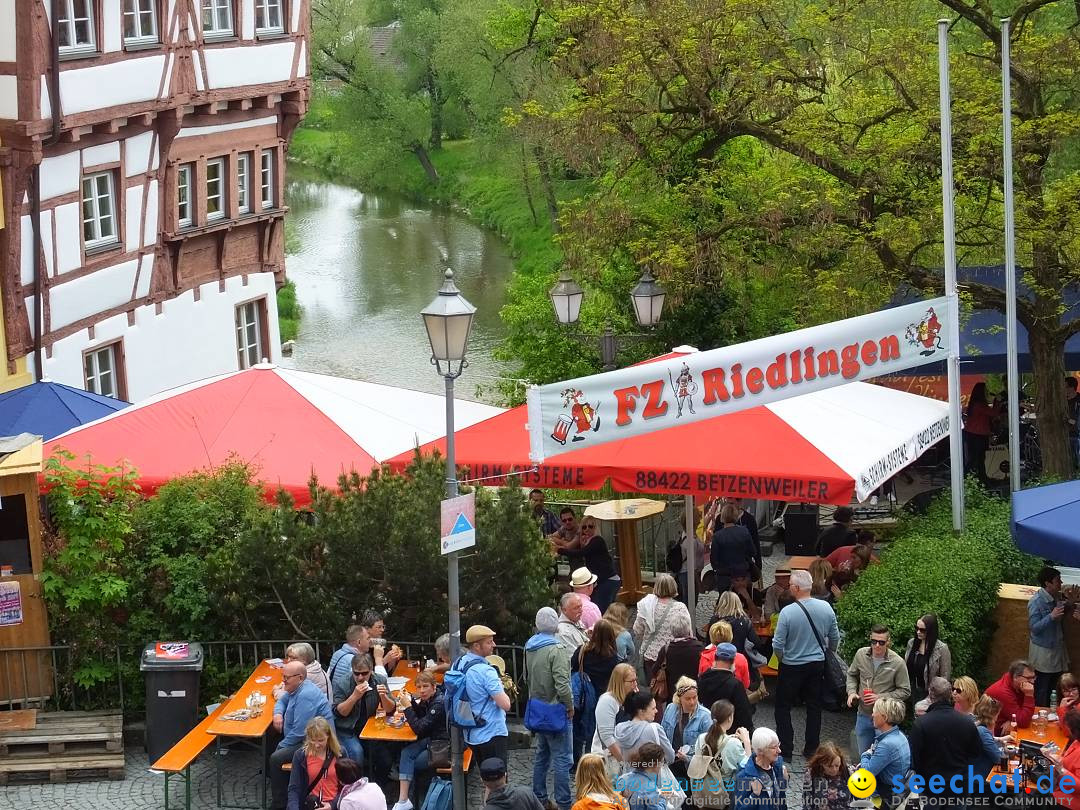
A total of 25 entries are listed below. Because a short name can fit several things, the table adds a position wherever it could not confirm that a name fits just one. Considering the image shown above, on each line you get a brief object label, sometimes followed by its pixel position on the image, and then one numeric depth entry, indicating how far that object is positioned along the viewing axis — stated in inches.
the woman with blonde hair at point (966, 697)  445.7
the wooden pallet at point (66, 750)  511.8
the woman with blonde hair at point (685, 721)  436.5
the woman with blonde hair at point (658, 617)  508.4
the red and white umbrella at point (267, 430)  604.4
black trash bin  518.3
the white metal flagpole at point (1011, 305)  647.8
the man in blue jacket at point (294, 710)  457.7
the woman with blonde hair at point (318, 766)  422.9
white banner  518.6
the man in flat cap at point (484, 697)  445.4
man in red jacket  465.7
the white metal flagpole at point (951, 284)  608.4
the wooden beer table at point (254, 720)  474.3
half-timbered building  762.8
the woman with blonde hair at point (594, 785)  382.3
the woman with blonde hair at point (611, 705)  435.5
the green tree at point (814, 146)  746.8
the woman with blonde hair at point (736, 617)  504.7
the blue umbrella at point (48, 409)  711.7
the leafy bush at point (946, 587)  521.7
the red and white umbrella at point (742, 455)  551.5
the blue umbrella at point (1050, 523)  480.4
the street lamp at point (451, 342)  452.1
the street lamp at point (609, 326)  732.0
